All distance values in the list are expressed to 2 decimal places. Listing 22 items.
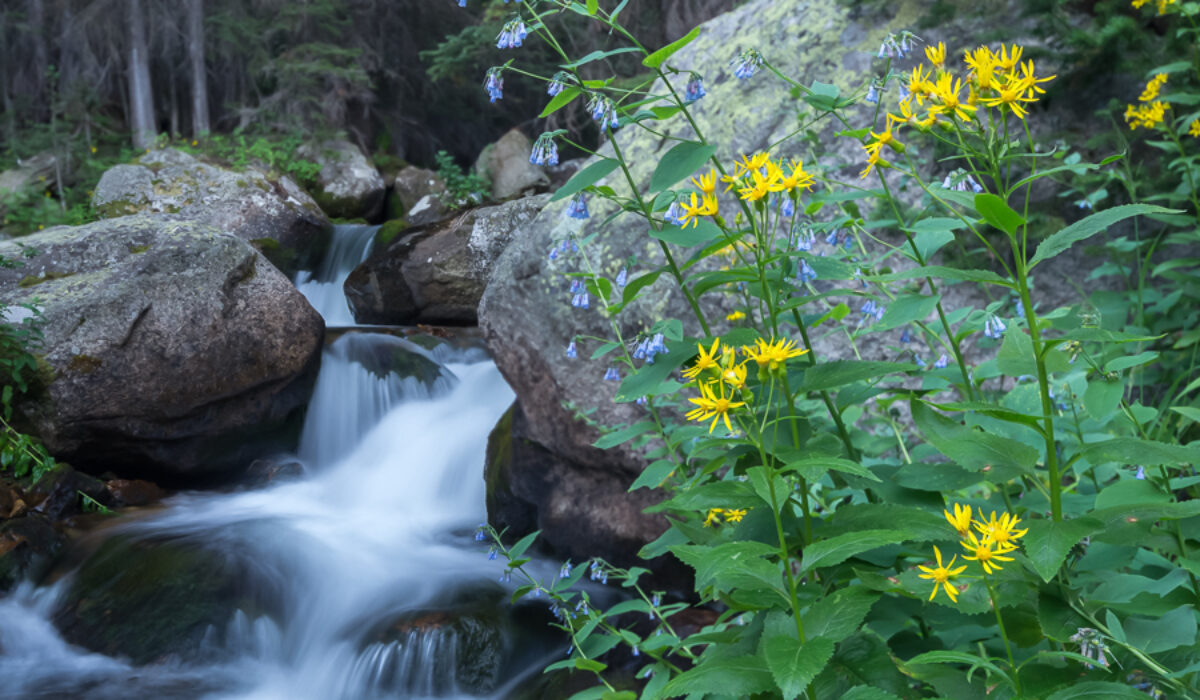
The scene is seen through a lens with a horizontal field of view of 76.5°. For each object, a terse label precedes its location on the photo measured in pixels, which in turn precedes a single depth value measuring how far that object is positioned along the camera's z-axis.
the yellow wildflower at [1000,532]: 0.82
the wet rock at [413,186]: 11.44
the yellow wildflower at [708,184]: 1.18
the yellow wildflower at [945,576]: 0.84
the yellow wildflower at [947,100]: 1.03
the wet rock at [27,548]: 4.28
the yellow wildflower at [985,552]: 0.81
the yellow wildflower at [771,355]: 0.98
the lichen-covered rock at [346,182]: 11.15
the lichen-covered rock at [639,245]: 3.45
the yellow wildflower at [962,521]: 0.81
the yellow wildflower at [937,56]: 1.06
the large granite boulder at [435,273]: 7.99
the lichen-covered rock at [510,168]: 10.88
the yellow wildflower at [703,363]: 0.99
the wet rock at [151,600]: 3.80
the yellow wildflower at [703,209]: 1.17
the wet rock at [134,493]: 5.46
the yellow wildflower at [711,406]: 0.94
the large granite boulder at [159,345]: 5.43
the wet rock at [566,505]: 3.78
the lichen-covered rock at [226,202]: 9.78
